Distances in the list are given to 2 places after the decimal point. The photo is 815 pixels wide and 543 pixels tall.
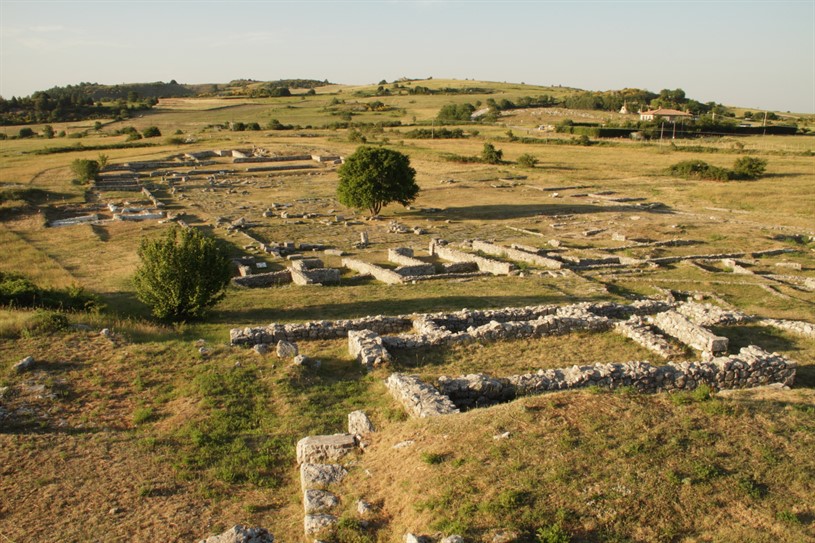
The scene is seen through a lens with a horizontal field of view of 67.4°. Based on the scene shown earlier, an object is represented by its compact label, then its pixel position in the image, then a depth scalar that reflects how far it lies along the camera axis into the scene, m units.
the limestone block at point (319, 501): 7.55
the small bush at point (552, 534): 6.22
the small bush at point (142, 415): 10.14
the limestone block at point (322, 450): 8.86
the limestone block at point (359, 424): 9.45
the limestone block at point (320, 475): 8.15
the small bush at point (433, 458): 7.77
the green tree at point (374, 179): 37.69
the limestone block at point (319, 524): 7.08
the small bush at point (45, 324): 13.21
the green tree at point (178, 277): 17.20
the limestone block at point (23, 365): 11.42
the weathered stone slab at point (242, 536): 6.95
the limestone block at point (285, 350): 12.49
